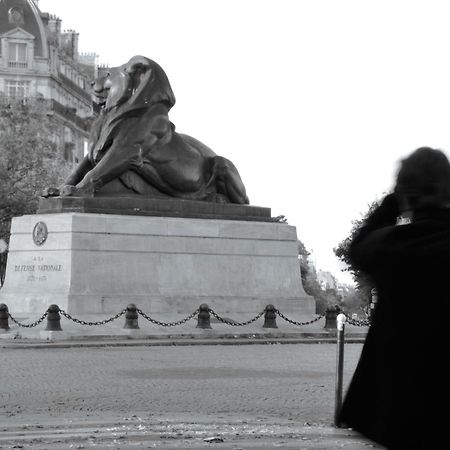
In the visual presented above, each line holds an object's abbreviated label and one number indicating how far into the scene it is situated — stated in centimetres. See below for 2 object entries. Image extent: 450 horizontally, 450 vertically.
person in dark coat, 622
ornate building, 10481
